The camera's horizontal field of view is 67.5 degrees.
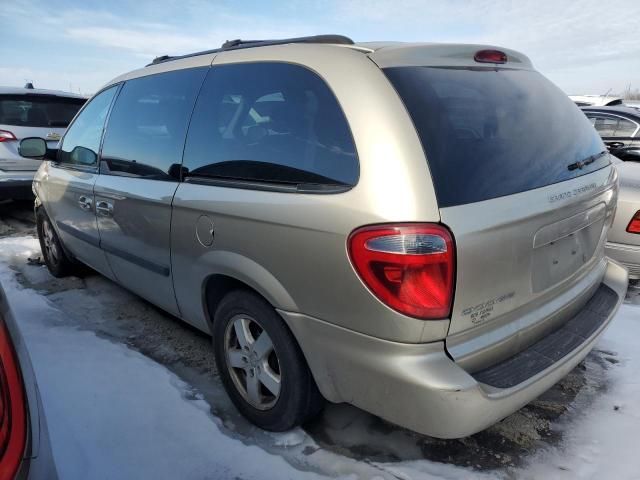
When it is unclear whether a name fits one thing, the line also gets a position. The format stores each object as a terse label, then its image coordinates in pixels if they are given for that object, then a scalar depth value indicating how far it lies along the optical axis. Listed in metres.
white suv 6.17
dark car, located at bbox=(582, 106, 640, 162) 6.48
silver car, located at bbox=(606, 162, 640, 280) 3.72
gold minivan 1.64
